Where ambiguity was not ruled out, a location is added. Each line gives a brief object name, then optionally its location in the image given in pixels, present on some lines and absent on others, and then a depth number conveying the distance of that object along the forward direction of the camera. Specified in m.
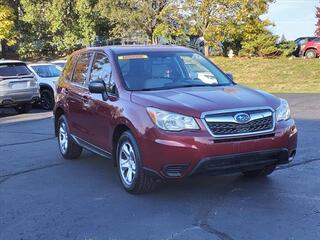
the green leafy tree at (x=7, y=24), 24.84
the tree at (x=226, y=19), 20.87
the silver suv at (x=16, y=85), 11.27
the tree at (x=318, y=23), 44.46
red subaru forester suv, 3.89
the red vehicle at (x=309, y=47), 21.99
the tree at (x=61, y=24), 26.52
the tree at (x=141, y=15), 22.02
